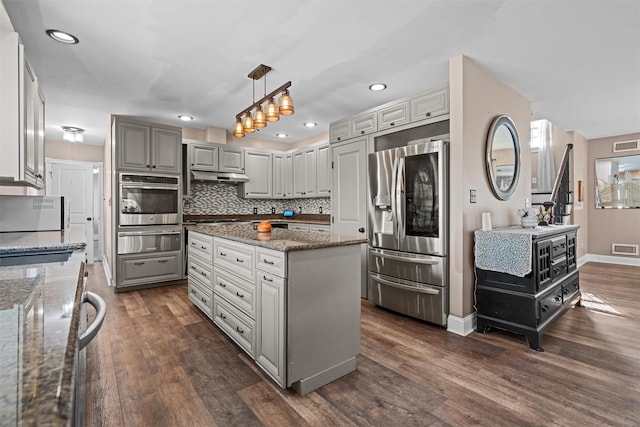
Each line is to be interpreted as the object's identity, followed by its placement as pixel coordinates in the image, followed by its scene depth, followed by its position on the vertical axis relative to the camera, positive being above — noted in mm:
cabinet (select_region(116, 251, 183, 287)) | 4238 -744
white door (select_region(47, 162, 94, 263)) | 6070 +488
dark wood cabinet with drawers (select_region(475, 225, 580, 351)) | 2547 -559
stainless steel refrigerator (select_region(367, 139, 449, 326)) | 2910 -154
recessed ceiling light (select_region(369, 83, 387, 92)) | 3554 +1448
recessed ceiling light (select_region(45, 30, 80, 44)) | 2471 +1406
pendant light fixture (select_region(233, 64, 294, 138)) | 2572 +877
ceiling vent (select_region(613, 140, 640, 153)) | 5719 +1251
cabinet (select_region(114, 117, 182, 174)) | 4246 +936
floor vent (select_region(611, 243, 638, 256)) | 5816 -646
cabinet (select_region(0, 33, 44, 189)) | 1644 +540
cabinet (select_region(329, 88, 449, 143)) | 2988 +1049
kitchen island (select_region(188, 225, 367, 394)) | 1902 -581
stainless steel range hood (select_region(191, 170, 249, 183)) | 5031 +618
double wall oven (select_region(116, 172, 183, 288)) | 4254 -211
